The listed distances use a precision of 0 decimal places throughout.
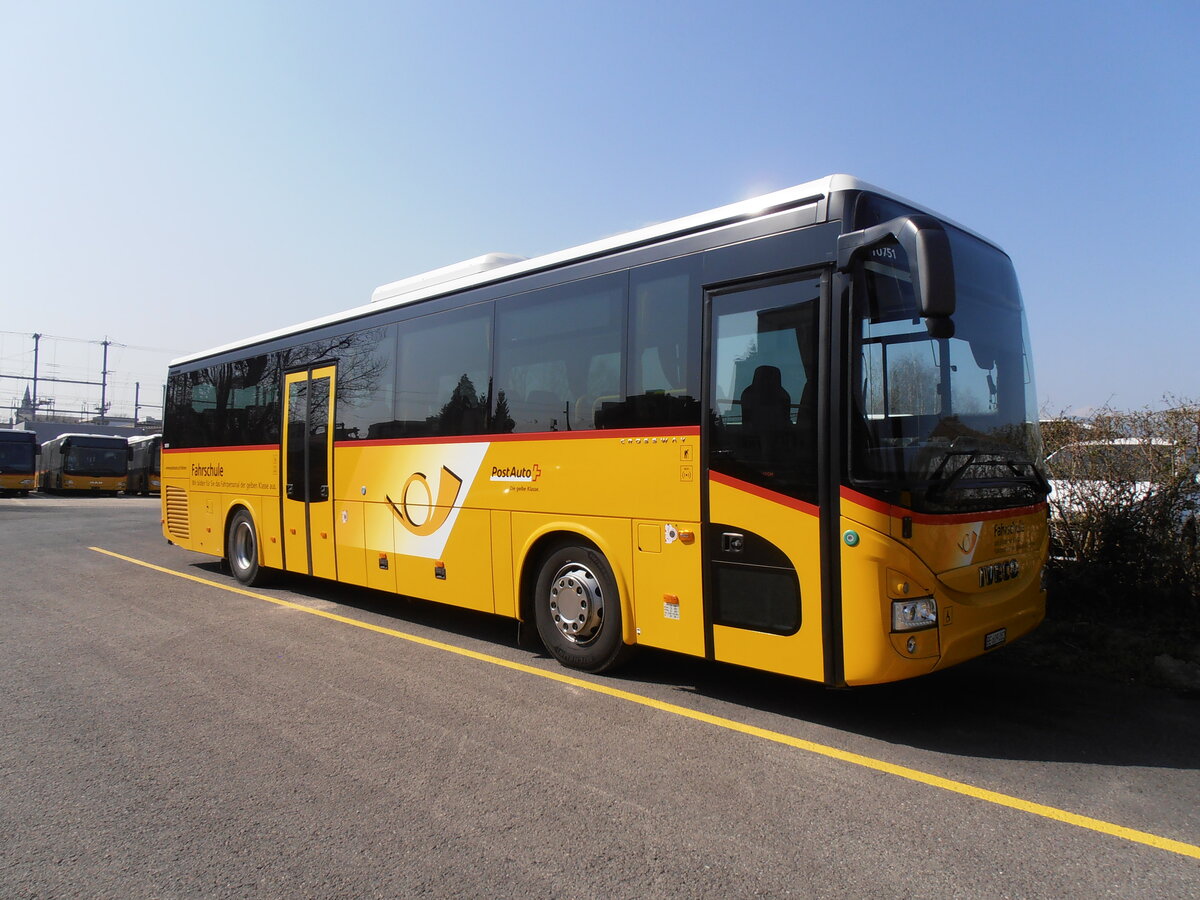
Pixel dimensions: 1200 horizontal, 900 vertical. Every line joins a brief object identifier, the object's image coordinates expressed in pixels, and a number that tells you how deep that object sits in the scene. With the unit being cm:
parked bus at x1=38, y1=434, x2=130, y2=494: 3716
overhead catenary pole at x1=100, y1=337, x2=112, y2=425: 6688
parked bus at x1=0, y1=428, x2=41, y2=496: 3516
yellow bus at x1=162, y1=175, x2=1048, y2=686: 455
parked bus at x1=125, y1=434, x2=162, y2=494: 3884
